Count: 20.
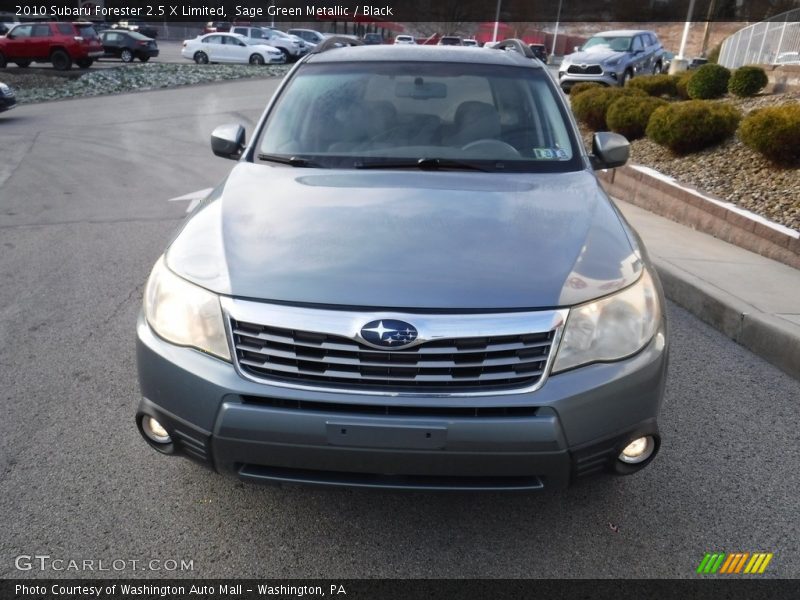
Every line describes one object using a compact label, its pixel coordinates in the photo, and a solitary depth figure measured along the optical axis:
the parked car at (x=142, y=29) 51.56
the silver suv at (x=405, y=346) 2.14
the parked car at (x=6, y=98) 14.20
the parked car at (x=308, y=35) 44.20
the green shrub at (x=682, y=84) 13.29
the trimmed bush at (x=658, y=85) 13.30
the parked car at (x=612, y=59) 20.69
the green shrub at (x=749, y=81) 11.59
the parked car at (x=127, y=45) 31.06
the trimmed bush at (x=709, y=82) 12.09
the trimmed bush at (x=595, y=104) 10.71
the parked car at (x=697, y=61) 34.09
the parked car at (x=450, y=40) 39.61
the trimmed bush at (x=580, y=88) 12.66
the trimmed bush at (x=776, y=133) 6.68
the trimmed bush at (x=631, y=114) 9.67
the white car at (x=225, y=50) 32.91
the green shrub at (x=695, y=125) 8.18
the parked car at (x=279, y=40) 35.97
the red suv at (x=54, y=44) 25.31
